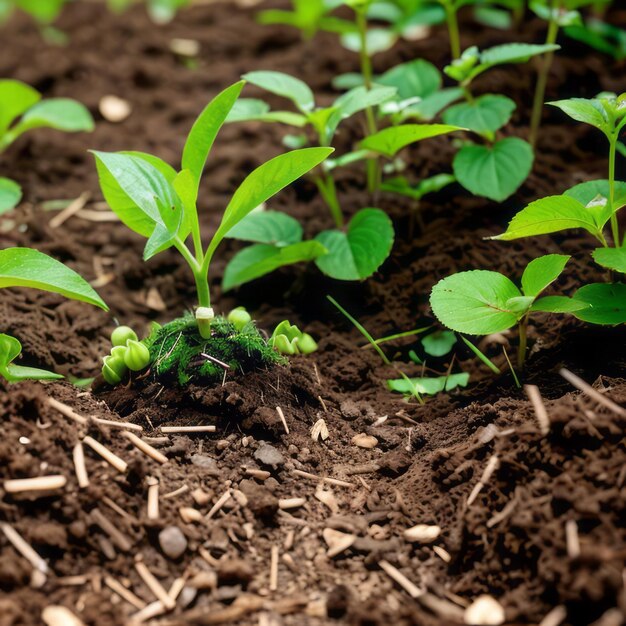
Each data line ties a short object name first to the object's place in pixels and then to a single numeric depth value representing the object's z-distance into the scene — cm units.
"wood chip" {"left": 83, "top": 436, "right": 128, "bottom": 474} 76
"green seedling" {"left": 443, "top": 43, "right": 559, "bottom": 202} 85
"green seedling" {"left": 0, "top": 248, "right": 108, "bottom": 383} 78
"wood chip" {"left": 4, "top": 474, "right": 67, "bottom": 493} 74
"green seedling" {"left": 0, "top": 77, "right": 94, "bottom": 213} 92
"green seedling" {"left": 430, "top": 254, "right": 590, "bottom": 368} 78
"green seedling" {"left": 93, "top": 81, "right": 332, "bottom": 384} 78
